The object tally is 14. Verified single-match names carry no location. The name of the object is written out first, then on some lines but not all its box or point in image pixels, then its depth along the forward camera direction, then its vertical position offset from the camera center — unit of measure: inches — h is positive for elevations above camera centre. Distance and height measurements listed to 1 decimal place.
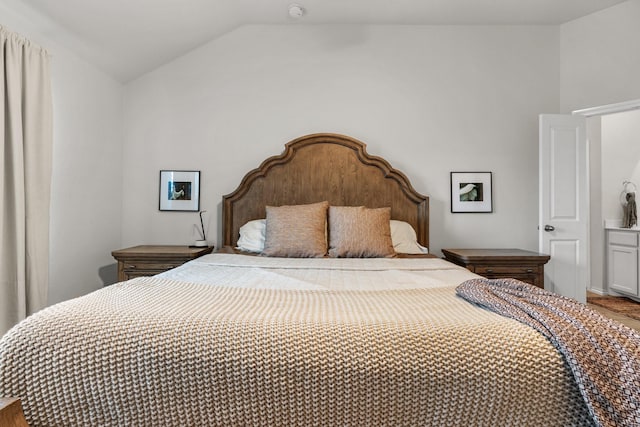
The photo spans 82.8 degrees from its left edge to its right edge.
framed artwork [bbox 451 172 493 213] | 128.5 +9.4
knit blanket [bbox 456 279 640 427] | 34.5 -14.0
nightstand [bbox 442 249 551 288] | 107.3 -15.1
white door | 120.1 +3.2
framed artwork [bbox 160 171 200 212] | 128.6 +9.6
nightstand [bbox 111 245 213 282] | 106.7 -13.7
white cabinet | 154.8 -20.8
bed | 36.6 -16.0
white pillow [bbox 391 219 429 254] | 110.3 -7.6
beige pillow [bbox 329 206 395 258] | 100.4 -5.2
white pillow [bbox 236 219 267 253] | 110.0 -6.7
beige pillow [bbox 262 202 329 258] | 101.0 -4.7
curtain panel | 81.8 +9.4
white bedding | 65.4 -12.2
